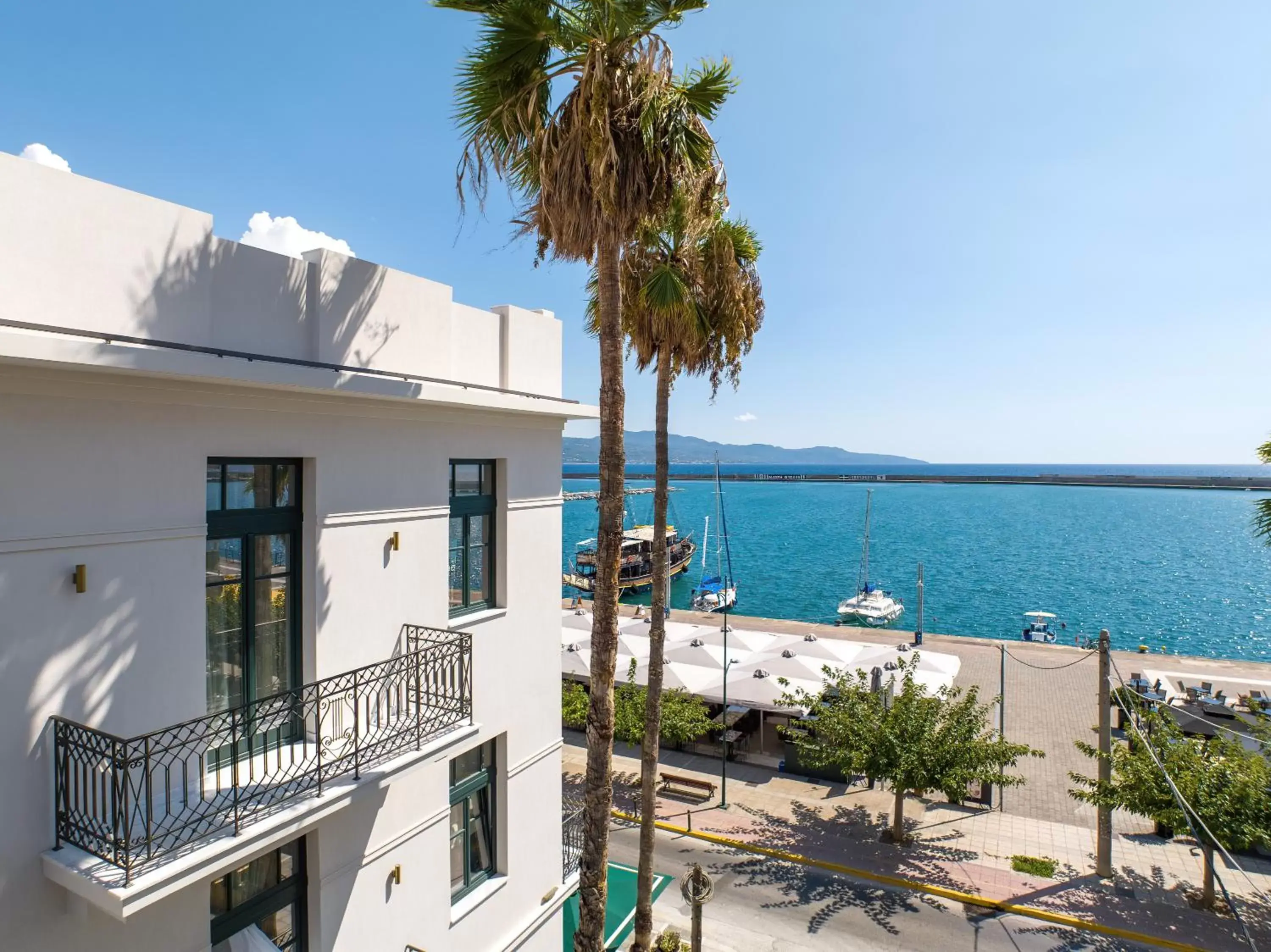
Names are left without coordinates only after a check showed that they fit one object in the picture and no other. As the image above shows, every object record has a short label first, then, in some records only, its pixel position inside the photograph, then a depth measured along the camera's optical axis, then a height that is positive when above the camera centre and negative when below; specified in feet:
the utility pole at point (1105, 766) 56.90 -24.49
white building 17.02 -4.29
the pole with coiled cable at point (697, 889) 37.22 -22.77
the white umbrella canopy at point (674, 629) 95.45 -23.27
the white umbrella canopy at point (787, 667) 78.74 -23.30
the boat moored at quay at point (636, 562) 225.97 -35.67
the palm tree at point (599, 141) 25.98 +12.71
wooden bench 71.51 -33.46
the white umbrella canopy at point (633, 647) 85.56 -22.90
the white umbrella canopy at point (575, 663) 82.23 -23.95
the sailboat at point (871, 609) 200.34 -41.22
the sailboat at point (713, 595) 201.26 -40.22
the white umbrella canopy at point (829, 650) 85.92 -23.21
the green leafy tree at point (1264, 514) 42.14 -2.53
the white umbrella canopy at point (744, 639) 90.07 -23.17
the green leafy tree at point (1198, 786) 48.26 -22.99
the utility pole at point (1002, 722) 70.03 -25.99
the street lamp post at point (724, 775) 68.40 -31.37
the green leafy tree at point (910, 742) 57.93 -23.48
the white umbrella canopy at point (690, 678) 77.77 -24.51
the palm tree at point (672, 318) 41.86 +9.72
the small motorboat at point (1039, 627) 163.22 -39.49
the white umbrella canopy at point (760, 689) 73.82 -24.28
